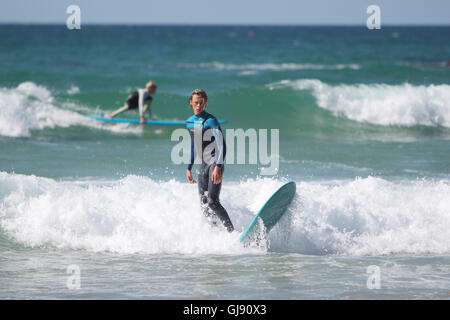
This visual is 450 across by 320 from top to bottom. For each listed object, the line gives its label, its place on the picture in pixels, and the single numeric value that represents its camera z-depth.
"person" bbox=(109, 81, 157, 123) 28.23
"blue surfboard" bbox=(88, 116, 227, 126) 29.70
